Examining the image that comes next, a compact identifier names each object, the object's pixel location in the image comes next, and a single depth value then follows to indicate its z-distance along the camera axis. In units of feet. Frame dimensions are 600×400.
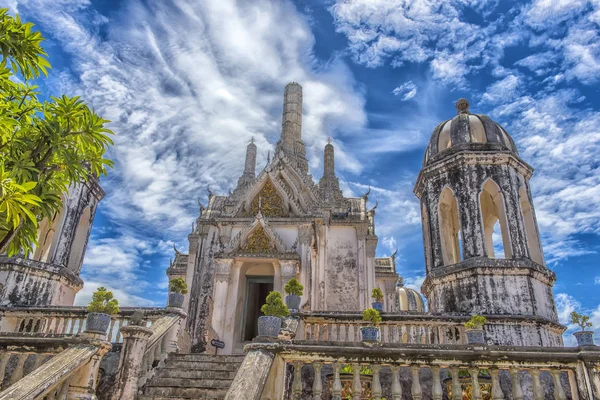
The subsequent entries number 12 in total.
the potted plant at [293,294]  36.55
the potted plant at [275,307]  29.12
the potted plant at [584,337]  22.95
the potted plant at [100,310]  25.71
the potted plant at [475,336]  24.35
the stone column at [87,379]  23.27
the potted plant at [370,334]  24.89
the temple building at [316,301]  20.97
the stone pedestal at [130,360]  28.73
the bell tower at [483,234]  38.88
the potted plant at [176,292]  38.99
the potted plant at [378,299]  39.96
